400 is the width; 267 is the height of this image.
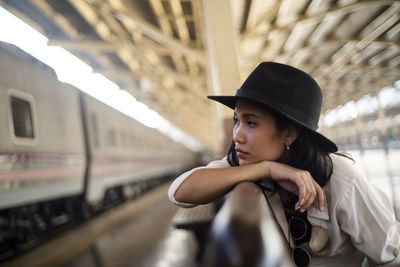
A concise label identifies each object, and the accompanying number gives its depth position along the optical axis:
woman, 1.23
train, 4.17
